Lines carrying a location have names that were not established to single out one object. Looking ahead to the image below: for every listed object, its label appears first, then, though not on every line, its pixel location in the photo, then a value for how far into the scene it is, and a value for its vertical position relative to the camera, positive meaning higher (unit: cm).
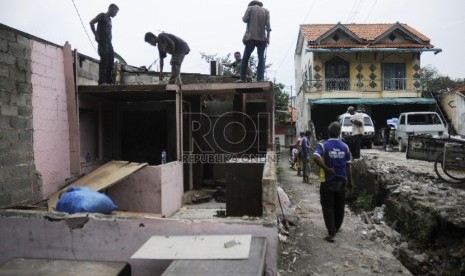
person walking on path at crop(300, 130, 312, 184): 1176 -65
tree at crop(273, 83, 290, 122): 2591 +225
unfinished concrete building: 416 -43
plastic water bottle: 852 -52
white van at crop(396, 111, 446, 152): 1528 +25
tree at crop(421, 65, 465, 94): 4084 +566
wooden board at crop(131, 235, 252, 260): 326 -105
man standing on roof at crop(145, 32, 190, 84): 844 +195
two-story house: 2230 +363
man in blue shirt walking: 566 -61
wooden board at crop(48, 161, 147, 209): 620 -74
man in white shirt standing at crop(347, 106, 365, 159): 1064 +0
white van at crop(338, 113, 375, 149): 1653 +17
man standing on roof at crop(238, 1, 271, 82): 814 +215
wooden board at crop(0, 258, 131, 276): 328 -120
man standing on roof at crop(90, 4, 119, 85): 768 +192
